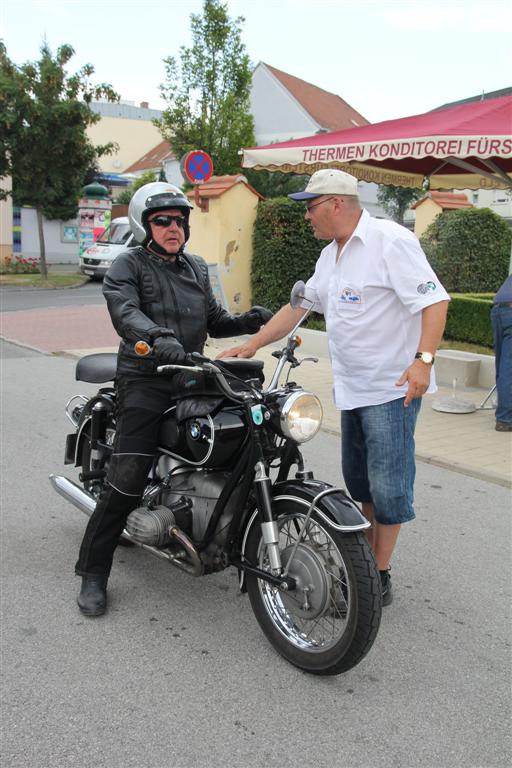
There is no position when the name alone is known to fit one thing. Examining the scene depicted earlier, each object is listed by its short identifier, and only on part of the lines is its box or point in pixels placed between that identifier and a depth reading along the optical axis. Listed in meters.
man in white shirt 2.99
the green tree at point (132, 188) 37.80
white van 23.02
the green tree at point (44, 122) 21.45
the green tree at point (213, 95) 26.12
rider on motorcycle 3.27
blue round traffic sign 10.89
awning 6.28
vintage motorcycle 2.76
